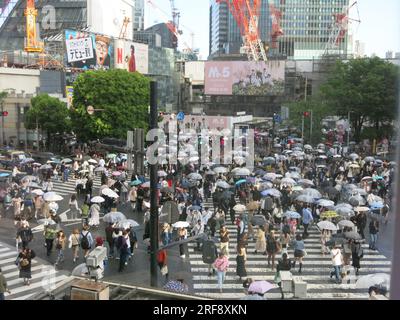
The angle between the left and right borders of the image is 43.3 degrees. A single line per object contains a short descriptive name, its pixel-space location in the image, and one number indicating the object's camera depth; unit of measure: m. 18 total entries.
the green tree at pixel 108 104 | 33.75
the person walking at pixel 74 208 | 17.33
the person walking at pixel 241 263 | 12.03
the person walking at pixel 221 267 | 11.49
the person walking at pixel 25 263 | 11.62
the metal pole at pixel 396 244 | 3.33
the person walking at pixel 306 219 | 15.41
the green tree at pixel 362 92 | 36.50
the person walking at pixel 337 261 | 12.05
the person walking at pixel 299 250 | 12.65
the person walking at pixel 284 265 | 11.06
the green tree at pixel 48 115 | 37.06
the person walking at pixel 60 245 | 13.06
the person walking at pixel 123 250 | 12.59
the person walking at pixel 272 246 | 12.99
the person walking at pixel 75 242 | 13.18
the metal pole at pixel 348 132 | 35.43
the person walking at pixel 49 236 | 13.67
